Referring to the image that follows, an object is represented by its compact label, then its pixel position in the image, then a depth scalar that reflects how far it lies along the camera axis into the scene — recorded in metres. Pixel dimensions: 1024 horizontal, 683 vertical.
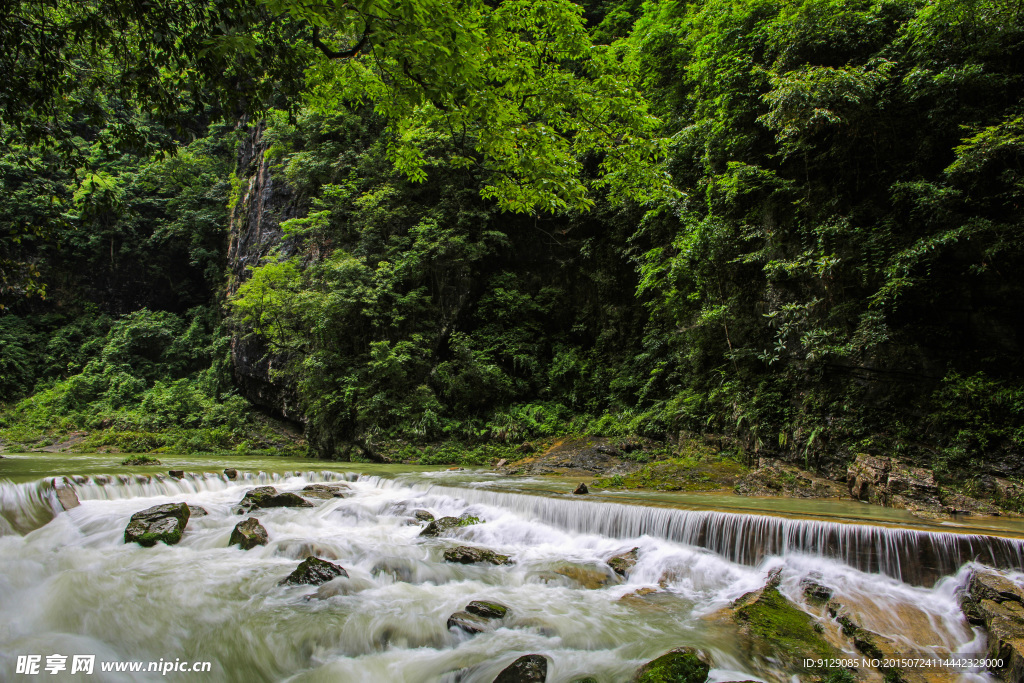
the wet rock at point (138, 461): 12.52
